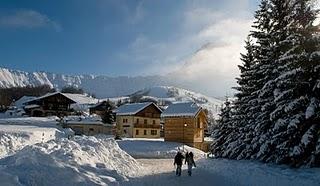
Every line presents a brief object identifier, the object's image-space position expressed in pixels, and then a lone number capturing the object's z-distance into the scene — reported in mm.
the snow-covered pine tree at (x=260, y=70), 28297
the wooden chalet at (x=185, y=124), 60594
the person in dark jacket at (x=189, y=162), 25388
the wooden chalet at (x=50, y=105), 88688
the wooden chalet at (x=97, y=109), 110312
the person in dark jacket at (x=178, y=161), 25094
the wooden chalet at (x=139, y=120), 73500
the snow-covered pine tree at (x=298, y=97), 23391
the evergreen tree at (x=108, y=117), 80875
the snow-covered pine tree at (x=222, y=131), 41312
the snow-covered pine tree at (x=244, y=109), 31125
